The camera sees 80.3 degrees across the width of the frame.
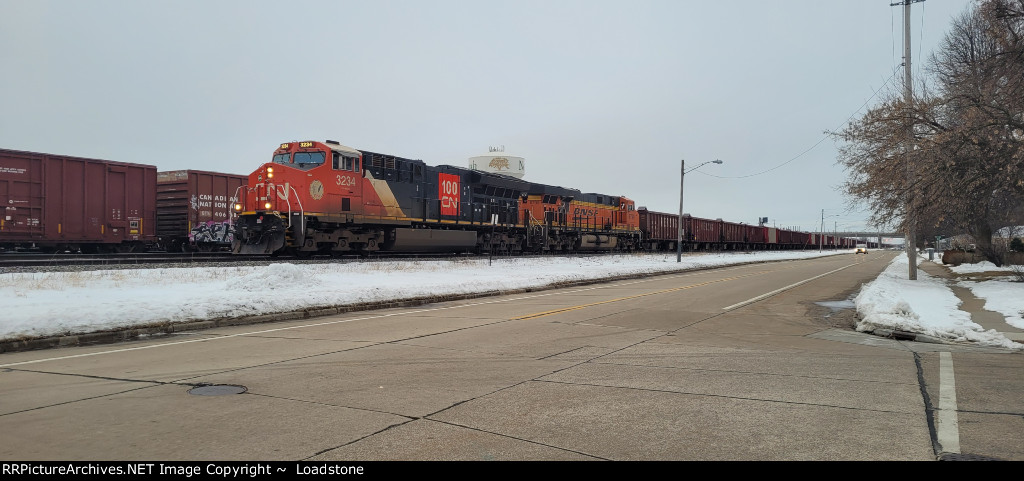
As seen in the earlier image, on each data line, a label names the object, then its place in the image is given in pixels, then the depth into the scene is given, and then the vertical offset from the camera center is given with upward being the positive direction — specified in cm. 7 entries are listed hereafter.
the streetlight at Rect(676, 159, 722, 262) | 4019 +427
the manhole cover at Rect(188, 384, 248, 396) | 600 -157
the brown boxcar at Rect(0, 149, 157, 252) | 2169 +115
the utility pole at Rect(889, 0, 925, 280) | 1916 +266
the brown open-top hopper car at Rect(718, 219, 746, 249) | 7205 +87
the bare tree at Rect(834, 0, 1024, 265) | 1748 +315
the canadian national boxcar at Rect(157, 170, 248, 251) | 2766 +108
